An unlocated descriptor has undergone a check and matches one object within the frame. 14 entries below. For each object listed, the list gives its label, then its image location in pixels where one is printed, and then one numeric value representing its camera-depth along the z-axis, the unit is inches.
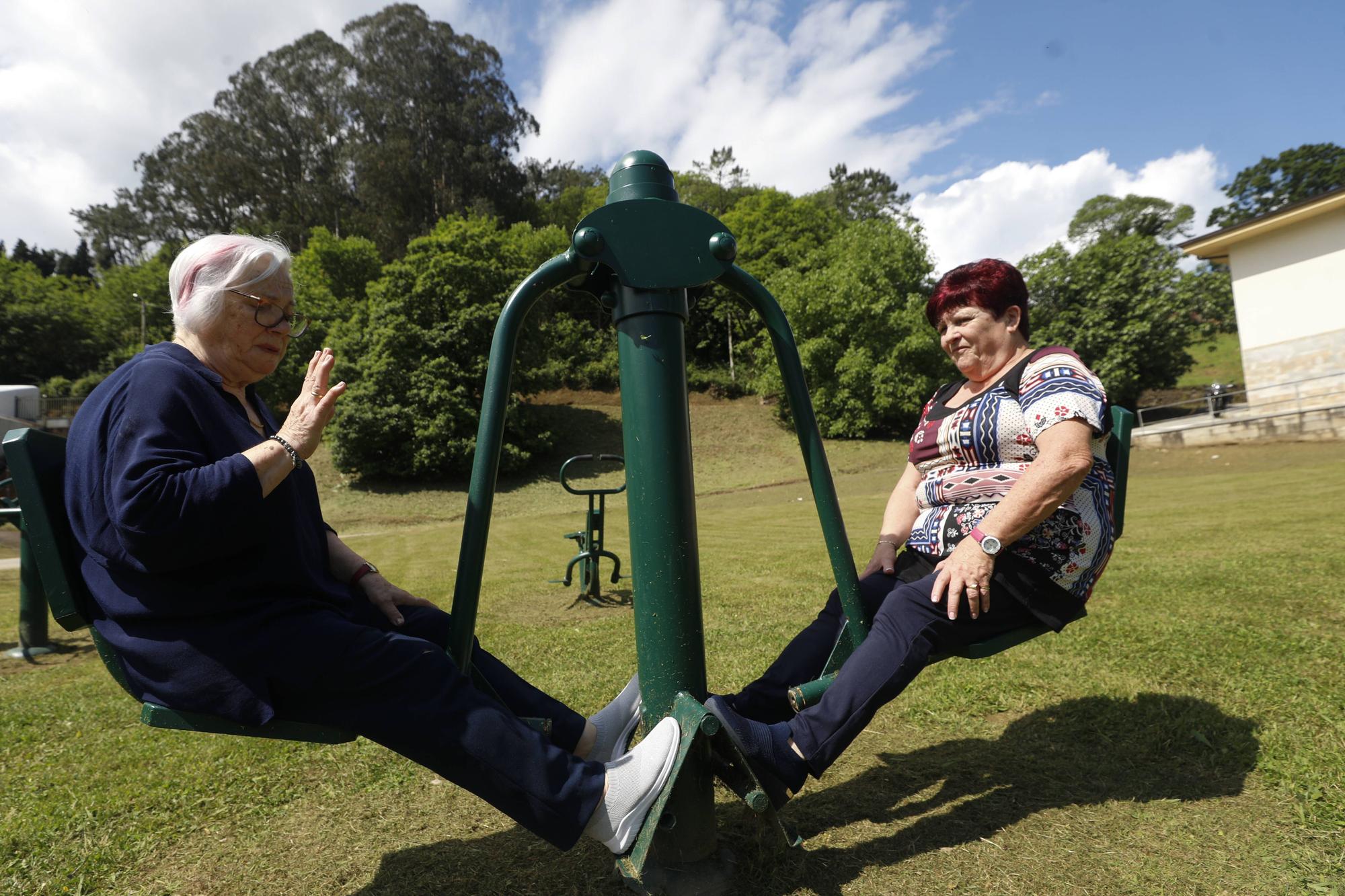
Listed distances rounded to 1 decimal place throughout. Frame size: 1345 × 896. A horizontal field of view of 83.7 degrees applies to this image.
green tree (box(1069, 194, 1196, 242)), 2289.6
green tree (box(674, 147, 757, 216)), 1950.1
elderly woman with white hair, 61.0
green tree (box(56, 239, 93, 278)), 2662.4
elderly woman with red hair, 77.1
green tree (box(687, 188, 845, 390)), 1561.3
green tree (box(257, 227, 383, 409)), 1261.1
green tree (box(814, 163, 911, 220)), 2075.5
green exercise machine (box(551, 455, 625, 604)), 254.4
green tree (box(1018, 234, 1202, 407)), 1245.1
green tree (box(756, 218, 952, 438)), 1130.0
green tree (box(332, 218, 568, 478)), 968.9
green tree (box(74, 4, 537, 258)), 1632.6
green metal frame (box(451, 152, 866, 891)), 74.2
